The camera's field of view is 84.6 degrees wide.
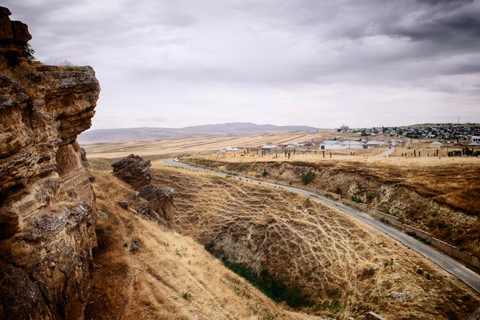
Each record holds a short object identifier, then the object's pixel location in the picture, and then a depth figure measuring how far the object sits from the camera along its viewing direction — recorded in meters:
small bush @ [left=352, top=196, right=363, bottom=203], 41.67
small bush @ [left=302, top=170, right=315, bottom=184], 53.30
